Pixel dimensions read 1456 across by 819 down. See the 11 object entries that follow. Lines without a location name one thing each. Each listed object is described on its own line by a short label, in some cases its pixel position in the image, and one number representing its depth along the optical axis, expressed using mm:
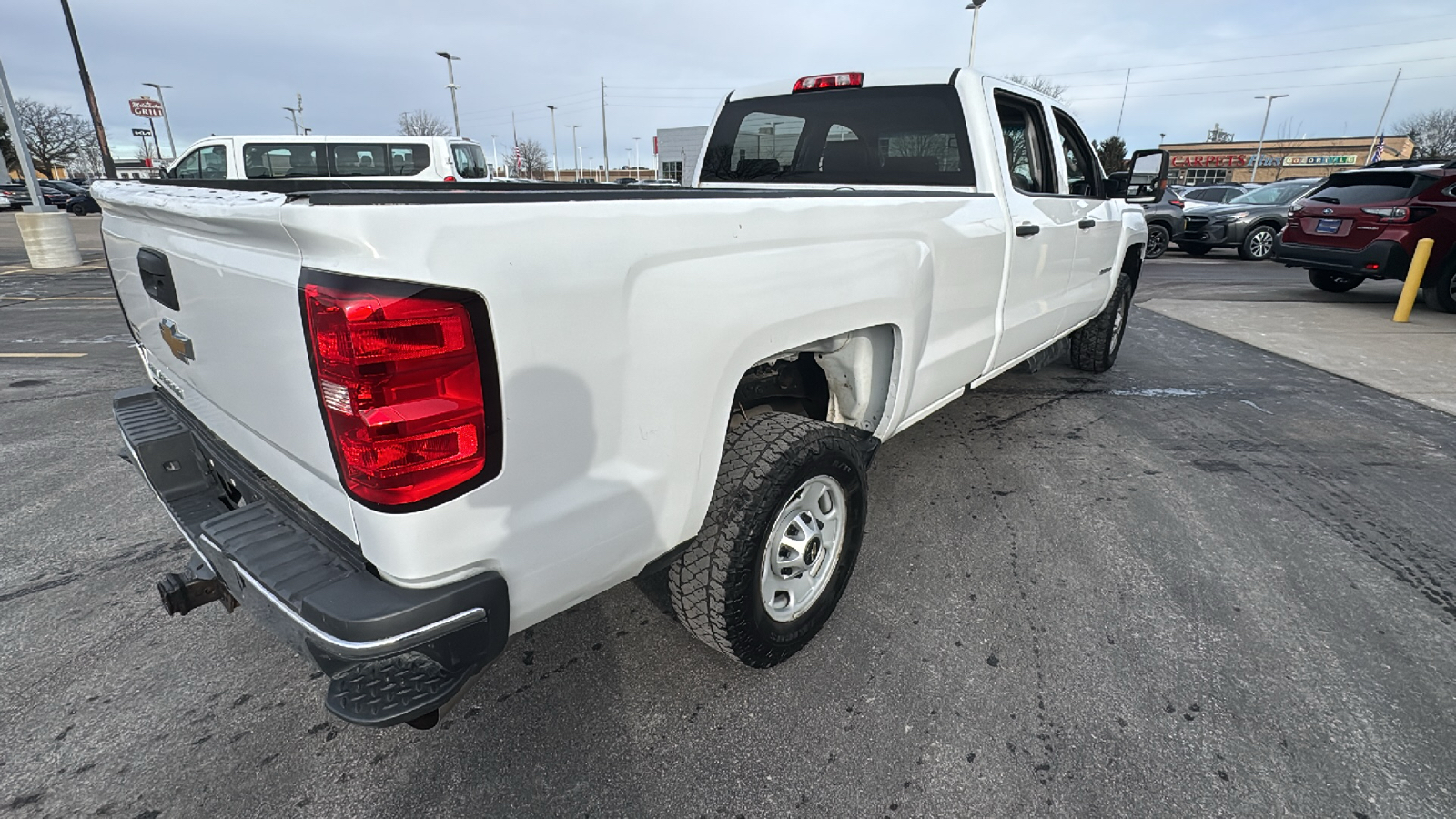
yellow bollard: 8227
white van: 12461
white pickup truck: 1286
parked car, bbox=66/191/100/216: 28797
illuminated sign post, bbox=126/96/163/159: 42625
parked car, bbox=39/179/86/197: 32206
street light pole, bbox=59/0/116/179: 17614
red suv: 8367
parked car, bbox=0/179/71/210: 29692
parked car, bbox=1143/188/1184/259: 15242
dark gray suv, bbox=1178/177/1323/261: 14531
